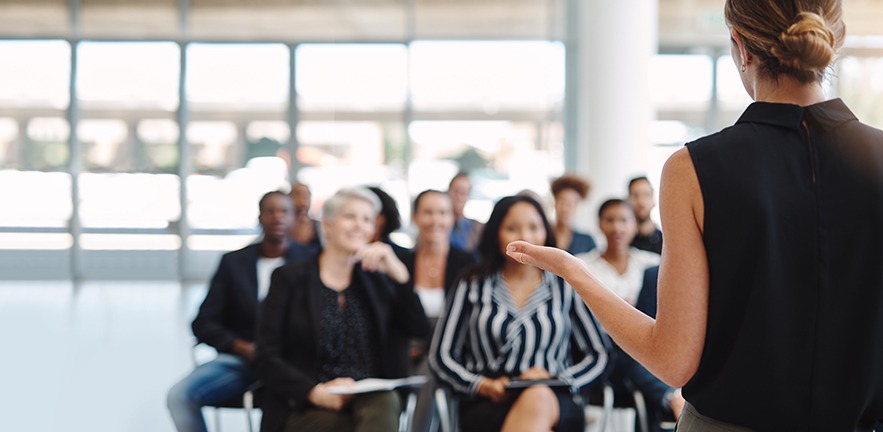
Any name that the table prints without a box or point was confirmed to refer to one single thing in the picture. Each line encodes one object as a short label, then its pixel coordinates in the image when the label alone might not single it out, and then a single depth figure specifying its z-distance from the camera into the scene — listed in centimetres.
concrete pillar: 948
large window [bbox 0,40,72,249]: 1291
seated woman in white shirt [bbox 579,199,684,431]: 485
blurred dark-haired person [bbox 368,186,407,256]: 499
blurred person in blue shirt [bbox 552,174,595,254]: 627
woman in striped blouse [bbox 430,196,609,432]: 363
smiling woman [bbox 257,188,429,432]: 360
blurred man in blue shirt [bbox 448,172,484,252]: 655
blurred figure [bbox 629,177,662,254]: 588
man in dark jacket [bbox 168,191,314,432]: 402
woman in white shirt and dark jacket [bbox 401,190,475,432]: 470
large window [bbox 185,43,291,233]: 1261
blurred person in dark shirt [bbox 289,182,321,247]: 623
